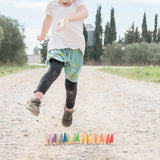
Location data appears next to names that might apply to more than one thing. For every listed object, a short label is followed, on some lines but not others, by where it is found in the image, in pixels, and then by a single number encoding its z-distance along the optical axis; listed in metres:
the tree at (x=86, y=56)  55.14
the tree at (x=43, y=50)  54.35
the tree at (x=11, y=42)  33.88
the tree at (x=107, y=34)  55.70
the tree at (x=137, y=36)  53.00
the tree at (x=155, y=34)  58.88
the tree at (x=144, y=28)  56.88
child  3.34
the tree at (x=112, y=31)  55.62
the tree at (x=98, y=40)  54.16
